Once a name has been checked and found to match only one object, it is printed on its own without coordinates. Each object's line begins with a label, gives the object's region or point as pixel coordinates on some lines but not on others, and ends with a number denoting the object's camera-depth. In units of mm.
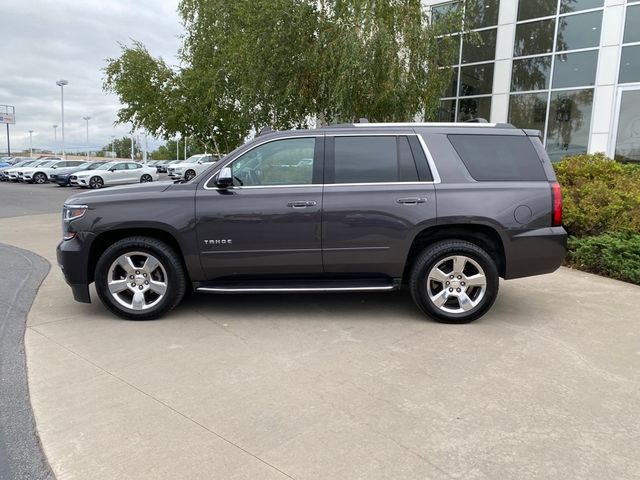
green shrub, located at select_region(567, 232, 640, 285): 6207
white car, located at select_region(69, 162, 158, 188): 26078
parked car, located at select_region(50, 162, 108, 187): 26984
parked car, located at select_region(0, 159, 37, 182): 32281
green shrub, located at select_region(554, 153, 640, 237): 6812
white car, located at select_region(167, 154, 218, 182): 33459
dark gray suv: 4594
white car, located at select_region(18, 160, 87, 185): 31094
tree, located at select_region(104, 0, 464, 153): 10320
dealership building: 13195
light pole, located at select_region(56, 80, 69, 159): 47562
